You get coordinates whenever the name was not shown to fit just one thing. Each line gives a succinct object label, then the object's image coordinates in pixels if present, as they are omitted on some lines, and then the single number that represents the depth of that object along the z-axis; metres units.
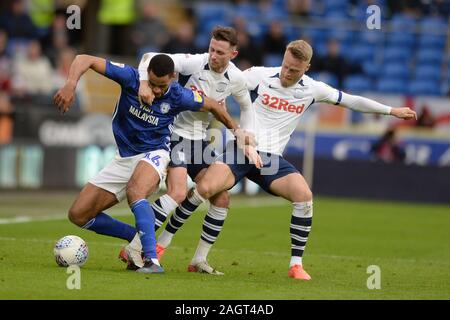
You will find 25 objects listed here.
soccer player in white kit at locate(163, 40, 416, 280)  10.04
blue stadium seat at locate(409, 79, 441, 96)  24.69
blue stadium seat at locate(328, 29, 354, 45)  26.11
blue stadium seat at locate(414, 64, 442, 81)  25.15
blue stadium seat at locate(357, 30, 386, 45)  25.91
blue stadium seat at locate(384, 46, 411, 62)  25.55
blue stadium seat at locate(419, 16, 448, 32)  25.41
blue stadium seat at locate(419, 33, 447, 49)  25.48
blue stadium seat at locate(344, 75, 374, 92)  24.78
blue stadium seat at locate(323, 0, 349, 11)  26.64
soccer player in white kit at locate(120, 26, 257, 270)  10.12
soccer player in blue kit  9.50
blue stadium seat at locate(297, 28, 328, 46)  26.12
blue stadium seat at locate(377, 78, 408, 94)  24.89
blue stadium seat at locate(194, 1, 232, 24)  26.89
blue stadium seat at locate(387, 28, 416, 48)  25.50
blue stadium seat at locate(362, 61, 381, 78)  25.50
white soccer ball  9.69
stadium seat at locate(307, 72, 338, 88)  24.42
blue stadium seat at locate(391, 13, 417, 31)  25.44
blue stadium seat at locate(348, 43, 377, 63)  25.80
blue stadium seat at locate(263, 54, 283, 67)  25.42
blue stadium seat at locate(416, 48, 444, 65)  25.41
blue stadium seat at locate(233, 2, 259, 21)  26.56
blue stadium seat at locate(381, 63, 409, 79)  25.34
